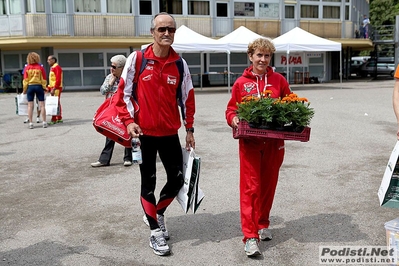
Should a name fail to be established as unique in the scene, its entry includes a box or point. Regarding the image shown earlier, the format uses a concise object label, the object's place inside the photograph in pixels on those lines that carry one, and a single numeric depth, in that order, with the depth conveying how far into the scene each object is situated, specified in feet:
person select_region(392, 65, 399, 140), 13.22
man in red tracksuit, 13.70
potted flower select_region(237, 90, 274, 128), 13.05
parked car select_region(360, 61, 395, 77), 130.72
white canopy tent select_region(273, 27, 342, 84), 76.33
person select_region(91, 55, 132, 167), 23.30
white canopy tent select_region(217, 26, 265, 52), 74.23
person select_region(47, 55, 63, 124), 40.52
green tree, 193.26
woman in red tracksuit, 13.91
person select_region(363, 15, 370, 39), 119.75
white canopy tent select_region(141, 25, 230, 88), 70.54
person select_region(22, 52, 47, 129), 38.60
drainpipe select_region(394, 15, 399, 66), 118.58
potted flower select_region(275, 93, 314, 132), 13.21
